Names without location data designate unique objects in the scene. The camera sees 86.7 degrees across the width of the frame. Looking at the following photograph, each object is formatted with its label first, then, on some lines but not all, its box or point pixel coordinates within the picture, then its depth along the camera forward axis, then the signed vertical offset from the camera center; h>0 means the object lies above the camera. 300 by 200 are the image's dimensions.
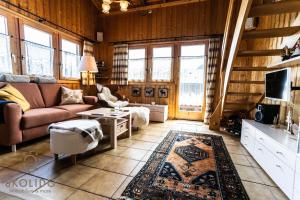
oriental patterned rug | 1.42 -0.95
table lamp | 3.74 +0.49
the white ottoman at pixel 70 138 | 1.82 -0.62
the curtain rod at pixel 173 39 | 4.13 +1.32
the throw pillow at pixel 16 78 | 2.69 +0.10
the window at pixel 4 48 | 2.89 +0.65
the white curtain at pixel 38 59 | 3.34 +0.56
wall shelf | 1.74 +0.32
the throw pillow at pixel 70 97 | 3.53 -0.28
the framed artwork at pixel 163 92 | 4.60 -0.17
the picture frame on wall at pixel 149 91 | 4.74 -0.17
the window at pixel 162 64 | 4.57 +0.65
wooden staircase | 1.54 +0.50
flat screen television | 1.93 +0.04
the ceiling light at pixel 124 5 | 2.86 +1.46
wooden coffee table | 2.42 -0.58
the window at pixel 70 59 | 4.15 +0.70
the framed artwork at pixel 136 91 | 4.86 -0.17
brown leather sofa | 2.10 -0.46
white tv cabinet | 1.33 -0.69
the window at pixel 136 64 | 4.81 +0.66
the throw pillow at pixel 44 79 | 3.26 +0.10
